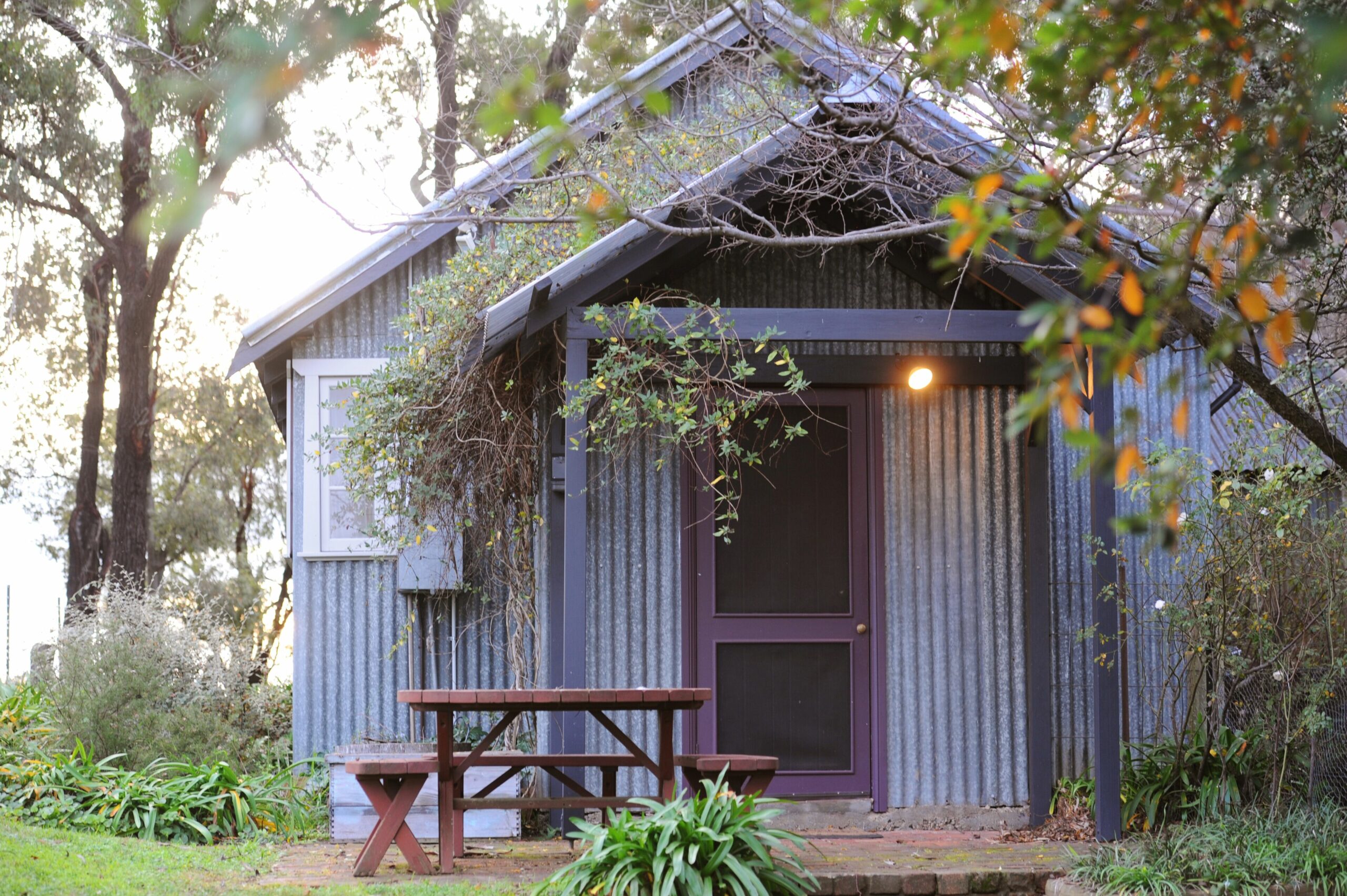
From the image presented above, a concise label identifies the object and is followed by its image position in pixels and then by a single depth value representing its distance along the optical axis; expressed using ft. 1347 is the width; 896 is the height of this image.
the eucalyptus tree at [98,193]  43.11
